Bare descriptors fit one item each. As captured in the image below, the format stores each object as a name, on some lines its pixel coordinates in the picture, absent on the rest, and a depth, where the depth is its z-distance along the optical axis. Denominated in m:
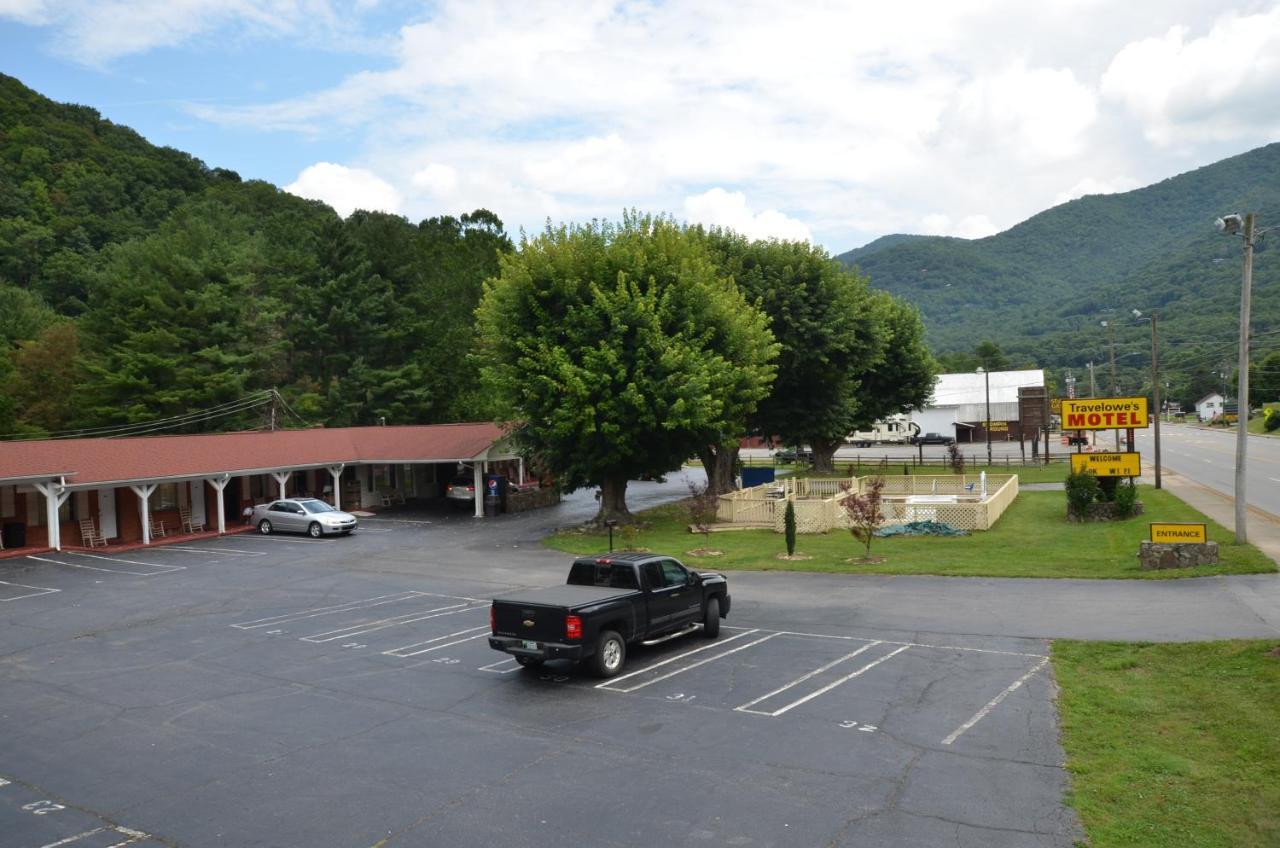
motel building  31.64
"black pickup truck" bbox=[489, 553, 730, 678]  14.09
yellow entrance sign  21.70
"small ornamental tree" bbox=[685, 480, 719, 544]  29.94
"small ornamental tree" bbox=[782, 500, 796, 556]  27.08
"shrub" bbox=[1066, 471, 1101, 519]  31.56
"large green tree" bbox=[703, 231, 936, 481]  45.47
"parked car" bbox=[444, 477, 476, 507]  44.59
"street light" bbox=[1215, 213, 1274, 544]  23.27
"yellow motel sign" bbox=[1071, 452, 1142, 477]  31.16
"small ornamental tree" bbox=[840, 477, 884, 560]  26.03
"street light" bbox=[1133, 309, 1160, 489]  39.91
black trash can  31.77
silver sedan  35.59
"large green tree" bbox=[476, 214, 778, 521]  32.53
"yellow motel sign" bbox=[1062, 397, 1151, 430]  32.47
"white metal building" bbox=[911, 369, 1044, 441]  89.88
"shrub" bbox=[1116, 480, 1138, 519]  31.50
